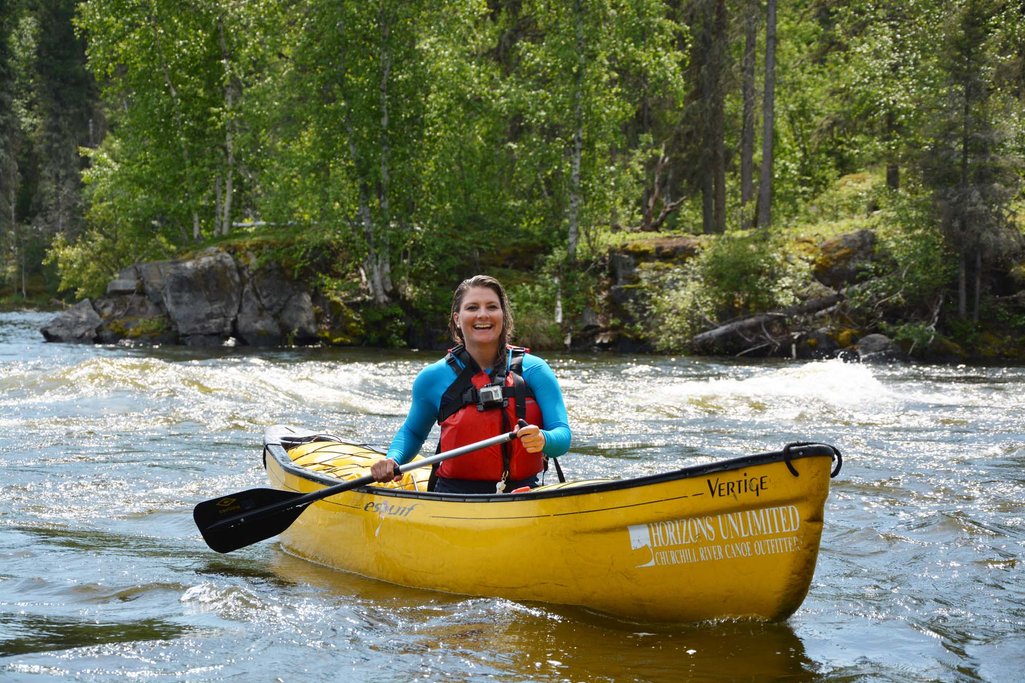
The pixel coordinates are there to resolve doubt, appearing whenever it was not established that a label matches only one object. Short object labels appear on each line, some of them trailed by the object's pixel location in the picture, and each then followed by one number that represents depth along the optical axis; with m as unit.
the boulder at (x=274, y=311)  20.09
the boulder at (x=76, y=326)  21.34
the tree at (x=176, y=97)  23.22
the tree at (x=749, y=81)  21.64
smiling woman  4.73
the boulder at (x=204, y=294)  20.20
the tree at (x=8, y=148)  41.38
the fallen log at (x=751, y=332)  17.61
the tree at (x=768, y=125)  20.31
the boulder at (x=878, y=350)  16.14
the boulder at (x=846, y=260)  17.88
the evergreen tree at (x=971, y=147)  16.00
